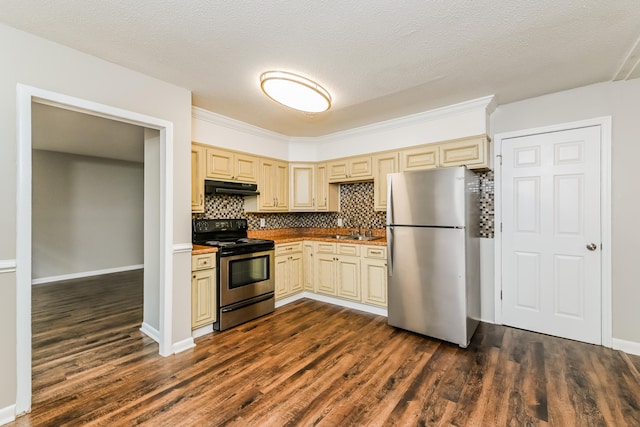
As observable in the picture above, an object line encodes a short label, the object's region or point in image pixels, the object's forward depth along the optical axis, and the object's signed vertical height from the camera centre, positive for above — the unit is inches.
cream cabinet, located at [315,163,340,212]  171.0 +14.6
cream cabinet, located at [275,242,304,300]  148.8 -30.8
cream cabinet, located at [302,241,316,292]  161.6 -29.9
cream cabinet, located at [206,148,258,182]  131.9 +24.4
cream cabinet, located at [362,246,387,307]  135.6 -30.7
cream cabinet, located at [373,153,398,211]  144.7 +20.0
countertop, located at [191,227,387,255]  137.7 -13.3
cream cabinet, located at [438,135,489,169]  118.2 +26.7
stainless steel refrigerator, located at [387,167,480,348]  105.4 -15.7
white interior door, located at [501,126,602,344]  107.0 -8.2
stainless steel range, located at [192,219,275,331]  120.5 -26.4
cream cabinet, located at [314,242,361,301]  145.4 -30.3
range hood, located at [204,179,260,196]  130.3 +13.0
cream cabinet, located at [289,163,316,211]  172.6 +16.8
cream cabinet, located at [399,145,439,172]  130.3 +26.8
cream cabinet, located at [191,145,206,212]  125.0 +16.3
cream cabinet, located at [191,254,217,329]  112.0 -31.2
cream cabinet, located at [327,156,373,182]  152.7 +25.4
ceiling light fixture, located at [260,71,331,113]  87.5 +40.8
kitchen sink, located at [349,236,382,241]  158.6 -13.7
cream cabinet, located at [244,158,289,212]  156.3 +14.7
